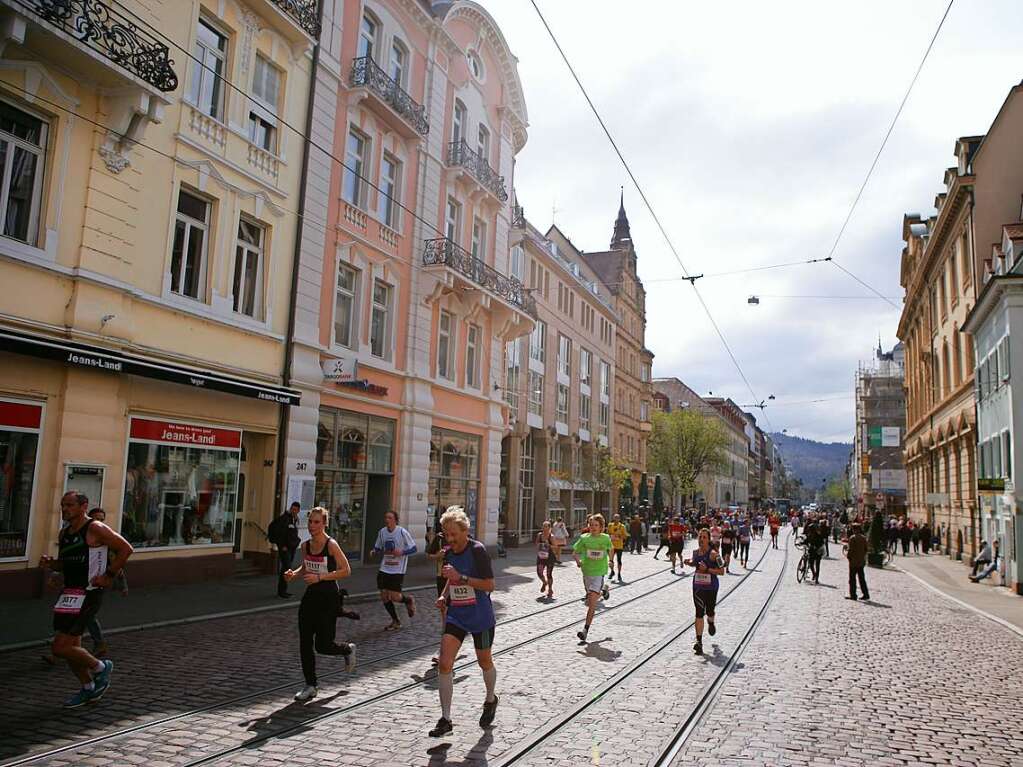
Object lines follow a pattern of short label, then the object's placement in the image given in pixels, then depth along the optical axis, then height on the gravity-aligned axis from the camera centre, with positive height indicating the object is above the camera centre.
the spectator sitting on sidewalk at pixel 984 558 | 23.59 -1.39
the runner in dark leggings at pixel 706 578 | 11.03 -1.10
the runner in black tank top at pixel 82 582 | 6.82 -0.95
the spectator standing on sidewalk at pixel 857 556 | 17.88 -1.12
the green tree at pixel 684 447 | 65.62 +4.30
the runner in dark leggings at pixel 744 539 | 27.55 -1.29
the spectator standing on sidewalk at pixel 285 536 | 14.60 -0.96
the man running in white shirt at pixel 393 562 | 11.68 -1.11
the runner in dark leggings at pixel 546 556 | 16.56 -1.31
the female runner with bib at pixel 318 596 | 7.34 -1.04
